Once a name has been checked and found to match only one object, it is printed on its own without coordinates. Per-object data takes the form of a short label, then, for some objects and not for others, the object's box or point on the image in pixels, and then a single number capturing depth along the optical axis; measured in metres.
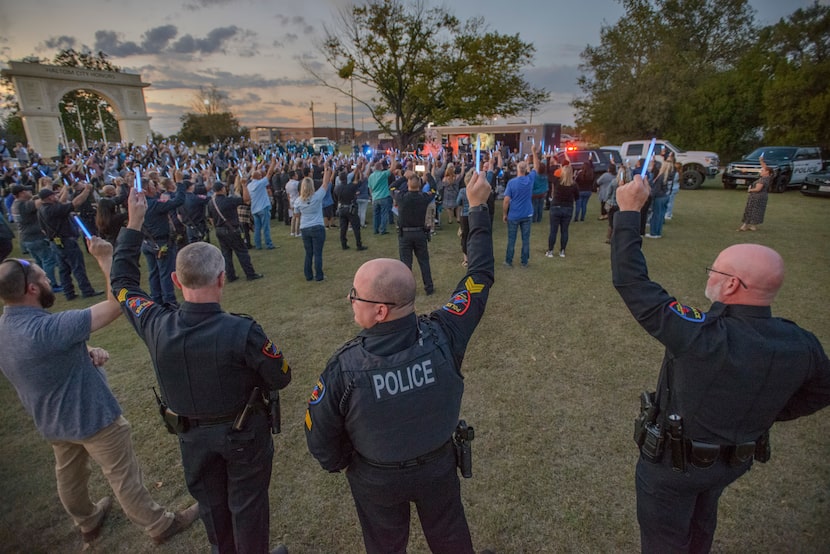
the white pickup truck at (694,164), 19.73
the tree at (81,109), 41.56
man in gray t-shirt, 2.40
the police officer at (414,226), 6.93
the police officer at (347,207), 10.10
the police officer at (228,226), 8.00
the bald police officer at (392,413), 1.82
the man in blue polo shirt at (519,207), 8.20
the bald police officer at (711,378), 1.88
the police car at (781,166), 17.89
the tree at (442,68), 29.45
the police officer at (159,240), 7.07
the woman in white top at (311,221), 8.13
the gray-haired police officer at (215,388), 2.20
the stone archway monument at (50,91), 32.38
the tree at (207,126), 53.66
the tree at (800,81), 21.70
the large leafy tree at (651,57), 28.86
